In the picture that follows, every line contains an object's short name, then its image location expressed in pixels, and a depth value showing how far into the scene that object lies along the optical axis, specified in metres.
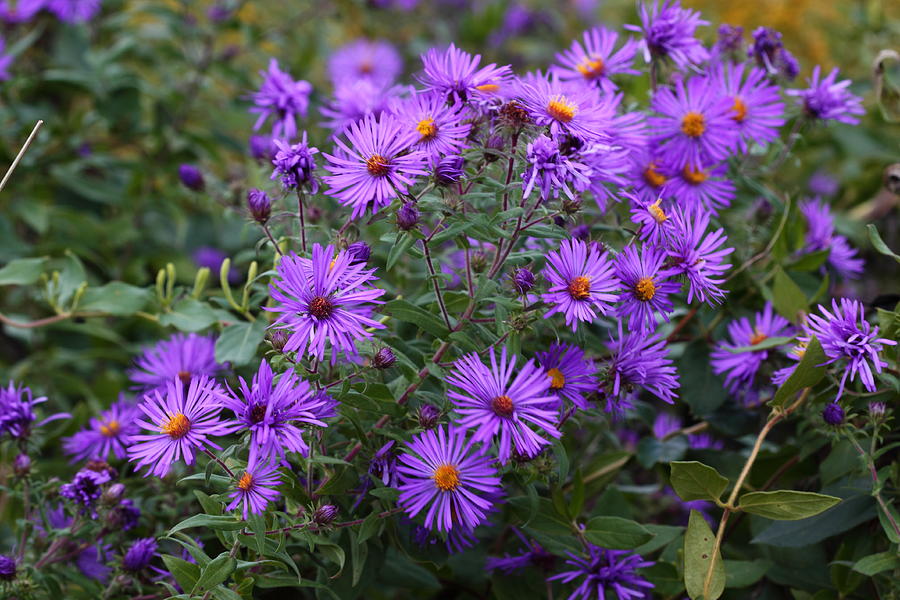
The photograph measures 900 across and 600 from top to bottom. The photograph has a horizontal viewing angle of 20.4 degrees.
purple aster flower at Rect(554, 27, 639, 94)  0.92
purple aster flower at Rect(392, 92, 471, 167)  0.83
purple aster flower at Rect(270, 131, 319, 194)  0.83
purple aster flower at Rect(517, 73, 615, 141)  0.83
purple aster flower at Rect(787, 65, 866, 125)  0.94
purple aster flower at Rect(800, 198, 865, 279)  0.98
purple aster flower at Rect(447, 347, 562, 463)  0.80
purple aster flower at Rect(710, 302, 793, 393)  0.92
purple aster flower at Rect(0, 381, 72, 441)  0.89
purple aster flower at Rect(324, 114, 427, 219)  0.82
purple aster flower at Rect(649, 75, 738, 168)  0.91
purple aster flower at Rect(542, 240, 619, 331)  0.82
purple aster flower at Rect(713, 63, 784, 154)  0.92
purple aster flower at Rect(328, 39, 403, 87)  1.49
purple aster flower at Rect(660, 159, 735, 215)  0.91
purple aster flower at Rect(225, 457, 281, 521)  0.81
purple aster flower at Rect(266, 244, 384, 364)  0.81
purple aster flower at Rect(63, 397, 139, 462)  0.92
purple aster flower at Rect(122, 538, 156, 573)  0.87
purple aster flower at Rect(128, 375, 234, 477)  0.81
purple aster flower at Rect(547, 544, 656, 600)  0.87
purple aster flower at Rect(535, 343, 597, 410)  0.84
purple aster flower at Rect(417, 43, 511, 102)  0.85
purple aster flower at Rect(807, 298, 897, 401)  0.84
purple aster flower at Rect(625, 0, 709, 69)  0.92
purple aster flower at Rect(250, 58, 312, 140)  0.93
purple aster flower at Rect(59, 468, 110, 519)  0.87
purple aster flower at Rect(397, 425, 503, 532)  0.82
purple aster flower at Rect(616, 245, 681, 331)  0.83
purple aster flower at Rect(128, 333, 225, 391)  0.91
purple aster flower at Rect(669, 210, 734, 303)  0.83
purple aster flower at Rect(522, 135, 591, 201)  0.81
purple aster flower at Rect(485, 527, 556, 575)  0.89
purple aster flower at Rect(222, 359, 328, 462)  0.80
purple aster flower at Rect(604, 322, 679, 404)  0.84
